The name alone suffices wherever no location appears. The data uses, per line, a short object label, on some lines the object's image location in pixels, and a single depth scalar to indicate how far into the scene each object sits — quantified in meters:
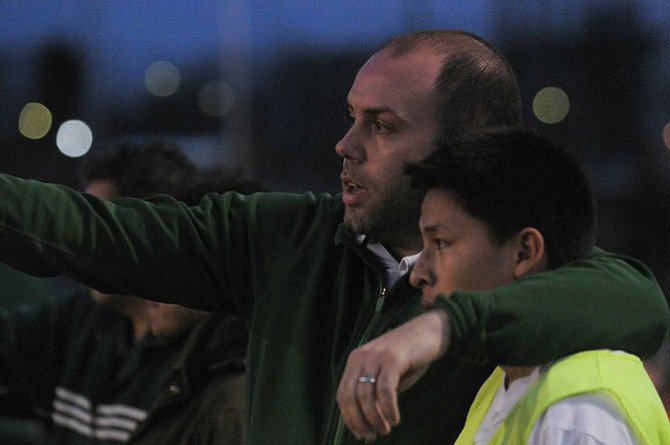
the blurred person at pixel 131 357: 5.45
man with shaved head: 4.06
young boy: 3.19
